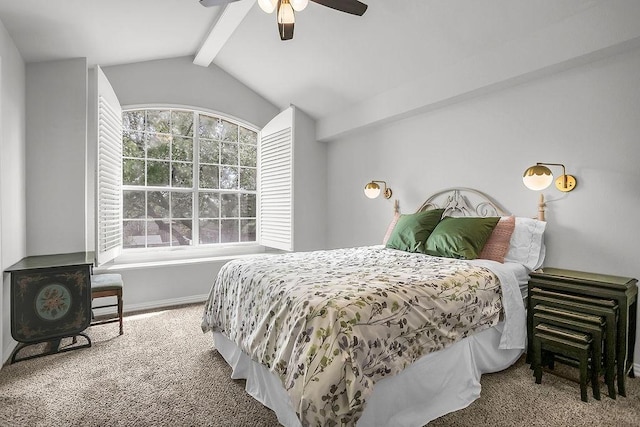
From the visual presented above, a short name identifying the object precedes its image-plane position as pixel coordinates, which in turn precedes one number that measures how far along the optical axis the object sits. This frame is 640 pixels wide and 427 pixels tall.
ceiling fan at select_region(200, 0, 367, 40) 2.13
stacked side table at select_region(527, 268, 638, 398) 2.12
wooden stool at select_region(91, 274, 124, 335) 3.08
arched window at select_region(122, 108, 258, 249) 4.37
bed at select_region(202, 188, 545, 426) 1.54
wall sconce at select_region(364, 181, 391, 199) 4.03
